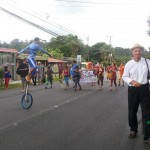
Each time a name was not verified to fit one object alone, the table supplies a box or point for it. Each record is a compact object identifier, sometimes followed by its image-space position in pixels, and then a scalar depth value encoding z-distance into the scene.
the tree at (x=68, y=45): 47.45
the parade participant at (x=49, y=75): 11.79
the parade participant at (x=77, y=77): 11.07
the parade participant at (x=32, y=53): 6.15
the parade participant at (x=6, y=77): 11.40
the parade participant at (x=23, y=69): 8.74
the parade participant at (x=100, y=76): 11.51
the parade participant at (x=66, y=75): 11.26
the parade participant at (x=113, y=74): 11.16
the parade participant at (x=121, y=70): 13.24
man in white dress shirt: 3.54
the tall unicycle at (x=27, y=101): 6.15
